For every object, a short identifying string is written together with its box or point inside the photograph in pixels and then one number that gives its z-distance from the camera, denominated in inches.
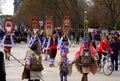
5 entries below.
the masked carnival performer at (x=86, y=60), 573.9
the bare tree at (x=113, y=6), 2271.2
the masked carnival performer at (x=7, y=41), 1041.5
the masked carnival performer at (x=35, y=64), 497.7
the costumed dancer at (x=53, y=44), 921.5
